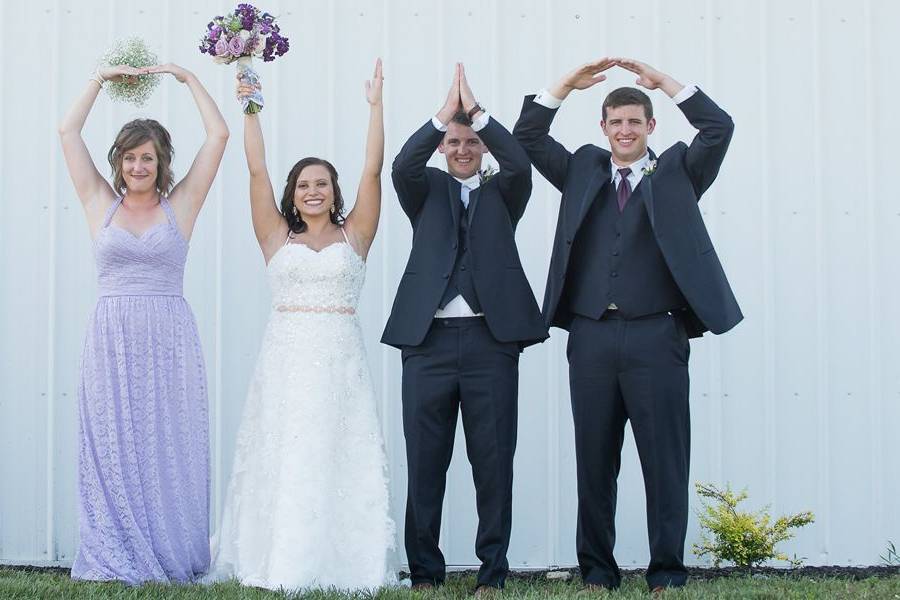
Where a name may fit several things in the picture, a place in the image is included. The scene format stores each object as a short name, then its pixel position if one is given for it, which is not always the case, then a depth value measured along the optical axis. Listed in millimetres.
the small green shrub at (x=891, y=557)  10581
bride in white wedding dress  8591
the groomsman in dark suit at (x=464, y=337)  8486
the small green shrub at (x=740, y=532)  9908
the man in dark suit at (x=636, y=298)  8299
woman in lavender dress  8628
